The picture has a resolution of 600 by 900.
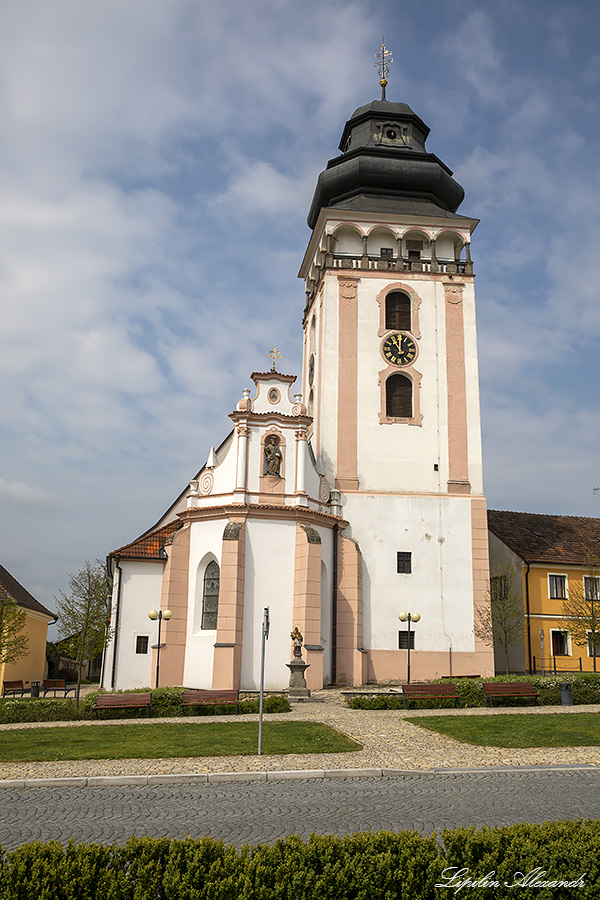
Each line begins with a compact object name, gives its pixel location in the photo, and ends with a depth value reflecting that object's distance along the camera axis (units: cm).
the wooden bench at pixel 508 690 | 2503
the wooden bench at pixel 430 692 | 2467
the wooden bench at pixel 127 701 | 2216
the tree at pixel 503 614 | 3638
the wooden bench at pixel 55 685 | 3812
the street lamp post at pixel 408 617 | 3166
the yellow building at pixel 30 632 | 4147
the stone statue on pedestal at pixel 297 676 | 2844
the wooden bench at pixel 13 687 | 3584
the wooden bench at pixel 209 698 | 2309
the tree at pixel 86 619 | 2714
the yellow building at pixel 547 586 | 4112
